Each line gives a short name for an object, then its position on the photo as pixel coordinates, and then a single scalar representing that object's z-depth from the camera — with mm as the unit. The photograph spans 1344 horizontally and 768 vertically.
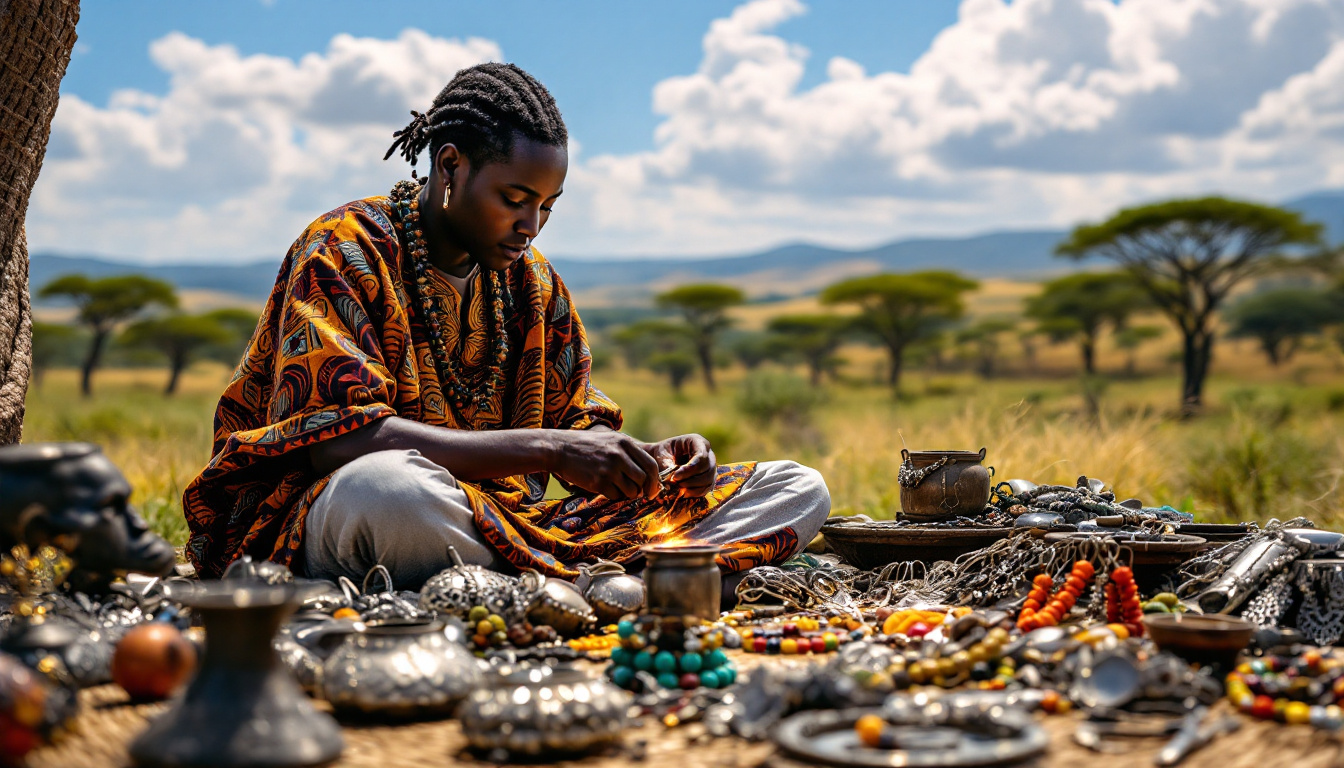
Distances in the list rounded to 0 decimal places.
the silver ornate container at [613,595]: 3529
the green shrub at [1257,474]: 8102
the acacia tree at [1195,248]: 33688
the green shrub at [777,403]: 22500
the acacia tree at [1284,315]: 51000
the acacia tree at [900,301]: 48719
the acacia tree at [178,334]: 51812
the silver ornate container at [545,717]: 2141
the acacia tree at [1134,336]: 58469
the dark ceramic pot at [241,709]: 1947
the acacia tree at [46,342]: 51281
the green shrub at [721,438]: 15137
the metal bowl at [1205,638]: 2695
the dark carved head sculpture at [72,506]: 2420
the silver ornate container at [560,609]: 3305
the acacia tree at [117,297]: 46094
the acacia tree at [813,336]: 57344
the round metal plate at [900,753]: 1882
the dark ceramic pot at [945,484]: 4625
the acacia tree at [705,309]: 54469
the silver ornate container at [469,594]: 3266
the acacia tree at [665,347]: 62531
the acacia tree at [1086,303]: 50031
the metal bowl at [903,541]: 4379
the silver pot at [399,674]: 2406
